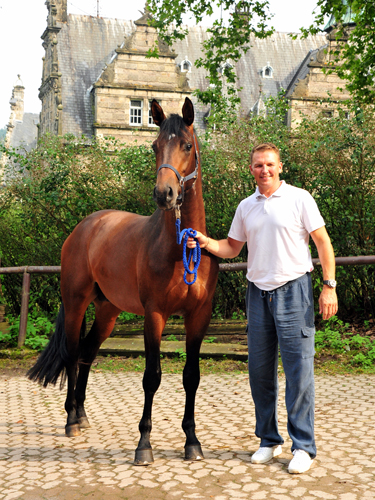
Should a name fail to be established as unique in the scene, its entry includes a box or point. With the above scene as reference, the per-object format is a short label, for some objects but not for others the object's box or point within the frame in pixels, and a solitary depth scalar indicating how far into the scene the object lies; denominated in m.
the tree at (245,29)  10.28
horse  3.44
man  3.38
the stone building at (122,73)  28.20
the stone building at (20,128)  46.50
